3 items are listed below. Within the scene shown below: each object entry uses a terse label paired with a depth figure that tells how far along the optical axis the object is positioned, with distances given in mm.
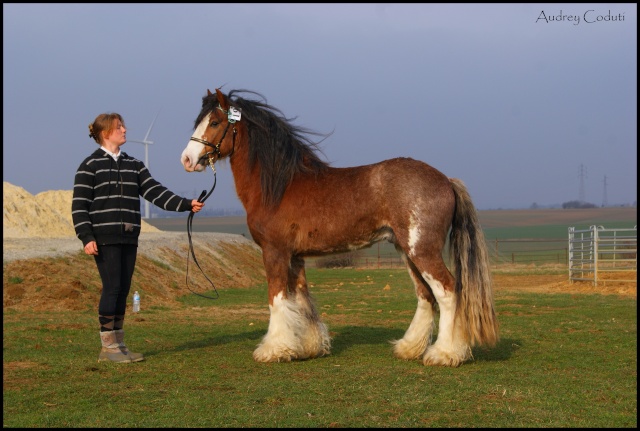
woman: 7129
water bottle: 13133
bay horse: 7000
